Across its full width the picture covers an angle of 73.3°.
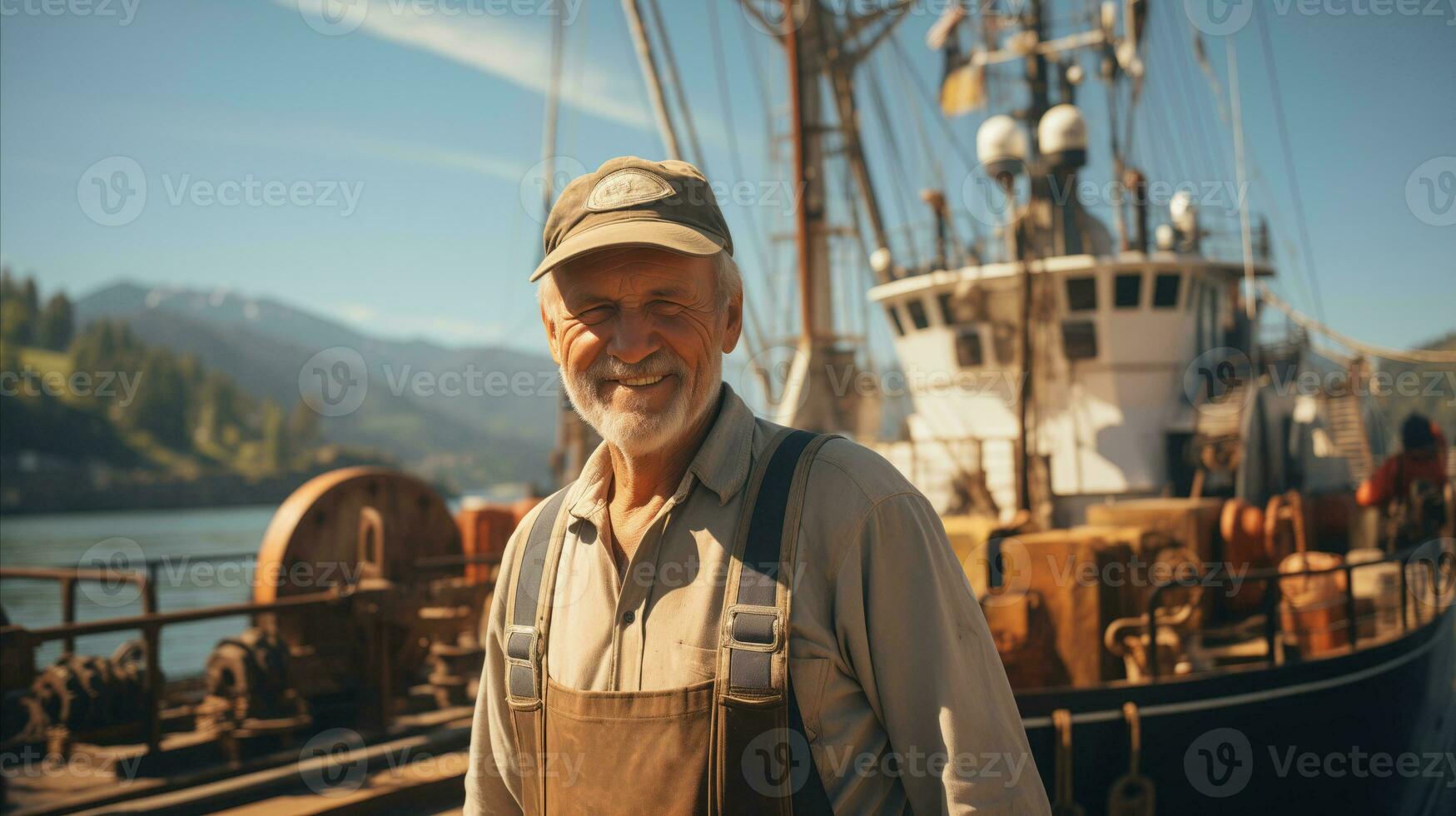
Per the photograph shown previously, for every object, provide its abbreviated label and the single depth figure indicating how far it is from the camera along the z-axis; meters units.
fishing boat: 7.17
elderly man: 1.81
